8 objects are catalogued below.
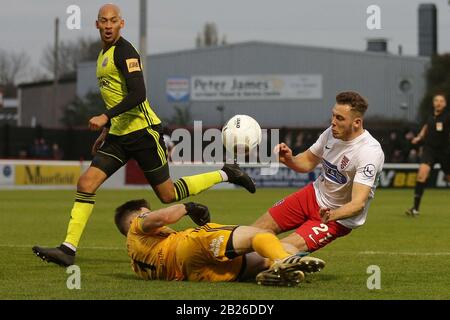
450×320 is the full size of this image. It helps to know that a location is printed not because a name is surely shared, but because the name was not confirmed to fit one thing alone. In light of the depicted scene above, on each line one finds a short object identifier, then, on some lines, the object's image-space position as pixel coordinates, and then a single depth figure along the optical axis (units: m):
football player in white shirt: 8.95
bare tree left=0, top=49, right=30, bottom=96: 86.94
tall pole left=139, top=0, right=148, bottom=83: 33.47
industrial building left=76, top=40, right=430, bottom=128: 69.94
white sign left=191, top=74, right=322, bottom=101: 72.25
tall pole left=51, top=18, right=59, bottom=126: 64.61
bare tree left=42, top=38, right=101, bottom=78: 94.06
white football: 9.67
